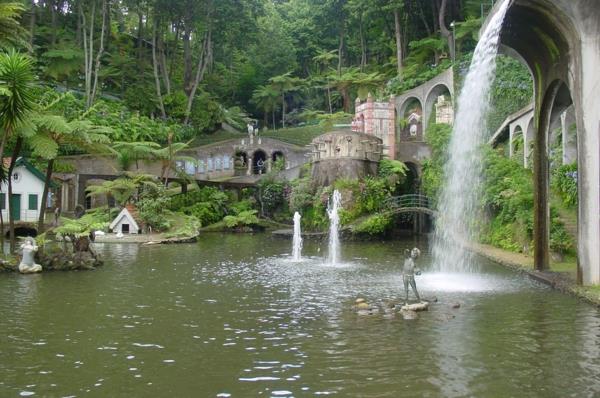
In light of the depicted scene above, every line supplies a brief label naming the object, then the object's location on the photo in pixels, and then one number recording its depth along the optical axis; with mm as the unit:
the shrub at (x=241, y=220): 38000
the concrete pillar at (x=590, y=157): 12695
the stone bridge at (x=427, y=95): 41156
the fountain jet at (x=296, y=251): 22531
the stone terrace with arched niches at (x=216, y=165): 40250
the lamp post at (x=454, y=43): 43428
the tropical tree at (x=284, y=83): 56256
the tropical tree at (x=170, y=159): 37406
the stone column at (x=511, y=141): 32219
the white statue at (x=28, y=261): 17266
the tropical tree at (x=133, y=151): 36625
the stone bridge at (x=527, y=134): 24375
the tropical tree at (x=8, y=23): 19281
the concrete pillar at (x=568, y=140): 24312
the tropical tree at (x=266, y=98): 57962
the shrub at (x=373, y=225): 30984
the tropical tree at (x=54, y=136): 18844
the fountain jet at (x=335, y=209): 29227
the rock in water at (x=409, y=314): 10989
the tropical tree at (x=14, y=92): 17125
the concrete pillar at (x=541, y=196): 16672
